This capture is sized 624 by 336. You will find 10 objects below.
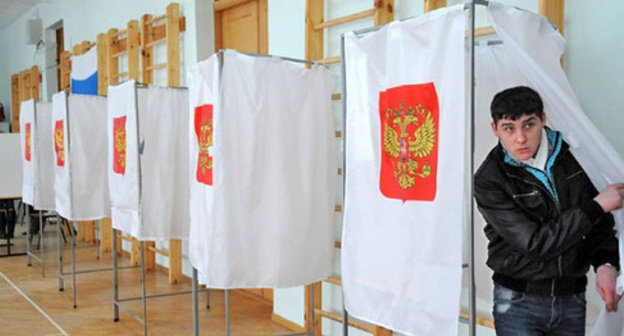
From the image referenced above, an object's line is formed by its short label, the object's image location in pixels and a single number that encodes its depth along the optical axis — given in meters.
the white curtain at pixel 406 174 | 1.78
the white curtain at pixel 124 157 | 3.56
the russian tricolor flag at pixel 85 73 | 6.88
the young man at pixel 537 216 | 1.63
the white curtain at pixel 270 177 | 2.59
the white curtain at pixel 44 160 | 5.29
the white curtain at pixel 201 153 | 2.66
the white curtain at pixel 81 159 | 4.43
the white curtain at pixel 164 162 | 3.64
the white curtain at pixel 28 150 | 5.30
